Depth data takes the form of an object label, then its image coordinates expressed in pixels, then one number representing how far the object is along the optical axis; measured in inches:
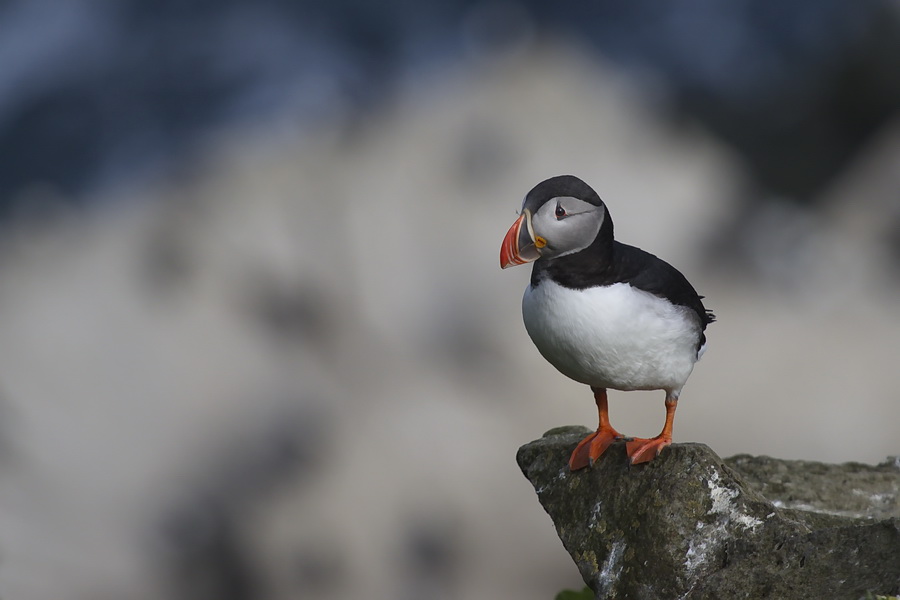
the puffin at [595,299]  253.3
